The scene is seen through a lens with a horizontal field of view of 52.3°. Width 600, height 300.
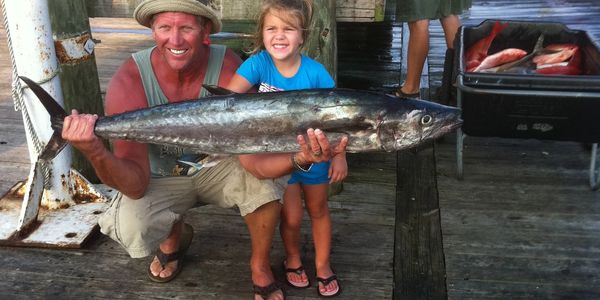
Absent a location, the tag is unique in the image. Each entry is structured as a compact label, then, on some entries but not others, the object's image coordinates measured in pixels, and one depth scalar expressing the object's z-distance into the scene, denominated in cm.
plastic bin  311
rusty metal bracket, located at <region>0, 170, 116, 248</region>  290
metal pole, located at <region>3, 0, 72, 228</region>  279
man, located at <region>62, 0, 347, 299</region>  229
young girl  231
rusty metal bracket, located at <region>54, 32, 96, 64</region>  304
